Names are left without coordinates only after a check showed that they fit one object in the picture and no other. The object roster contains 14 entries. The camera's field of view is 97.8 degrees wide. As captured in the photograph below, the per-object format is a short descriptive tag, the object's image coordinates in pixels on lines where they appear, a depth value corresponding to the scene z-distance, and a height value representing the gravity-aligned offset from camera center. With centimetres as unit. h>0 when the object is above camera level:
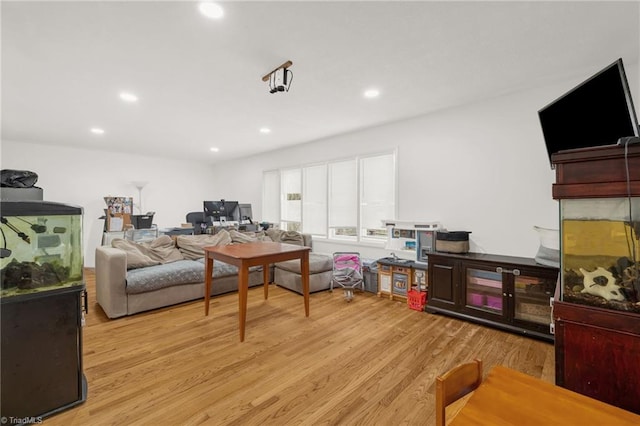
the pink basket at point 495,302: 291 -93
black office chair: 577 -22
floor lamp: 637 +60
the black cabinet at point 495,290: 267 -80
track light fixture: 258 +134
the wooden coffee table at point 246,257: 261 -46
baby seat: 403 -86
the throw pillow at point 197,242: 422 -48
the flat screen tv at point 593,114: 132 +57
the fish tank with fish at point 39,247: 149 -21
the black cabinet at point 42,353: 151 -82
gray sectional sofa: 311 -78
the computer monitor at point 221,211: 529 +2
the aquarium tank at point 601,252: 109 -15
